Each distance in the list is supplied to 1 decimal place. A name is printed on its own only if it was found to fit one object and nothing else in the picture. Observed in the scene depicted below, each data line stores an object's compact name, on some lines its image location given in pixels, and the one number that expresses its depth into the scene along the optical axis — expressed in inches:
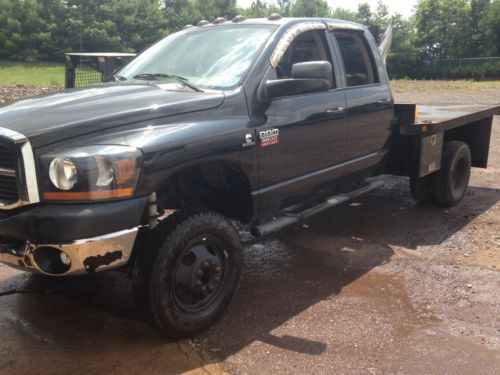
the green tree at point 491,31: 2674.7
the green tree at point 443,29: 2859.3
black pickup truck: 109.4
